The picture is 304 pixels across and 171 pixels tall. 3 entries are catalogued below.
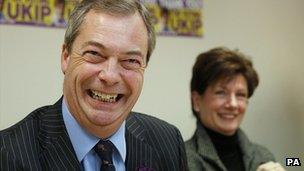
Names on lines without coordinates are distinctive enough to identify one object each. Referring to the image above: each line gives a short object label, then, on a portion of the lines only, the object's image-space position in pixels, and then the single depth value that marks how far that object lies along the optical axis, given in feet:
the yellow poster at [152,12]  5.59
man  3.14
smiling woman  6.09
